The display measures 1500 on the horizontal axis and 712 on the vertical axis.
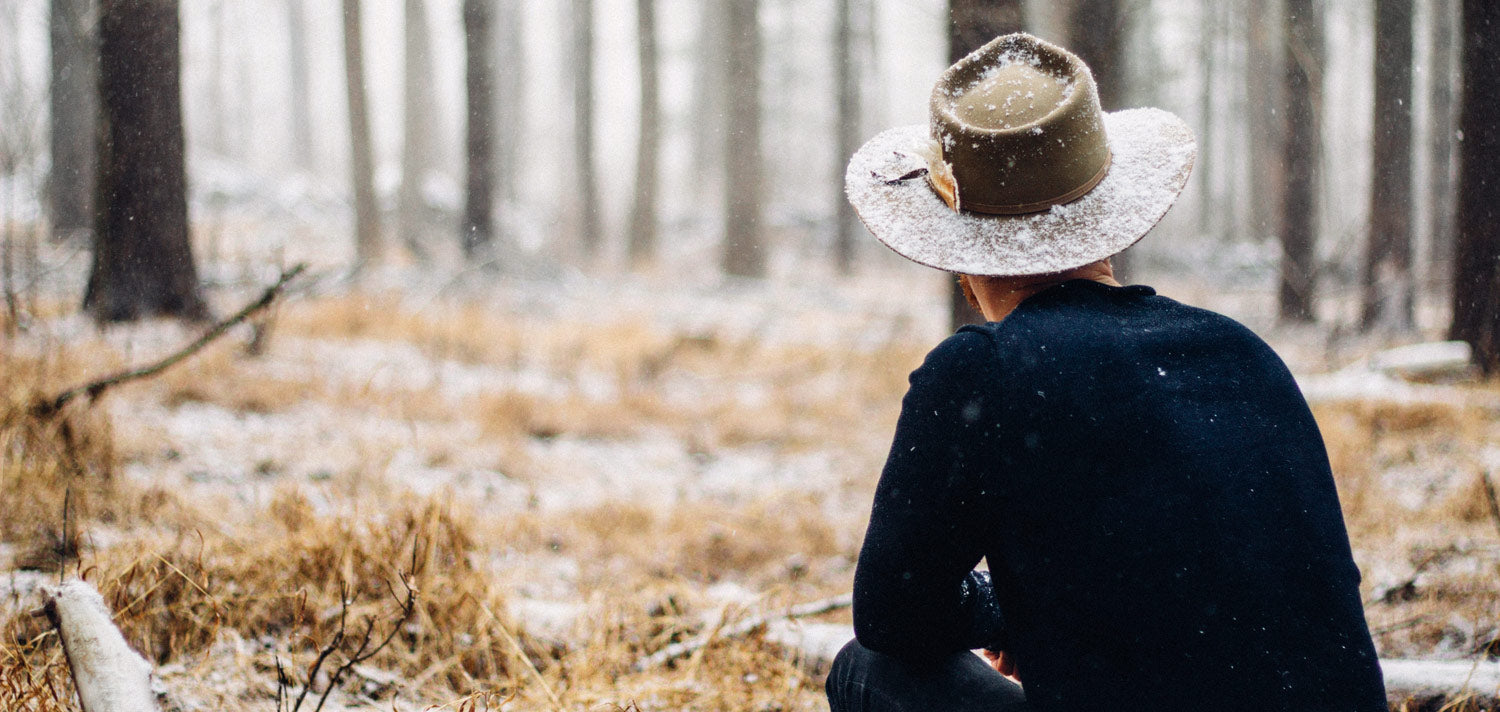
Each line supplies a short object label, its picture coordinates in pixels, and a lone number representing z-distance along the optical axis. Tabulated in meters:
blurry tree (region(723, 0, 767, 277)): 14.15
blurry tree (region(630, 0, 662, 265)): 15.22
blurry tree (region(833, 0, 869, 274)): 15.98
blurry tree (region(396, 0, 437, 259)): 16.33
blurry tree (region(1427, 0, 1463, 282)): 13.58
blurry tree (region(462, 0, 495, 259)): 9.93
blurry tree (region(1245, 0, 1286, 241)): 15.05
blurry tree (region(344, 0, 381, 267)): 12.77
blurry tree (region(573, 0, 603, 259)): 15.46
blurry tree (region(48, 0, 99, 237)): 11.39
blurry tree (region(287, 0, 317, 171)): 27.97
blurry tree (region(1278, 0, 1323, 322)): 10.05
